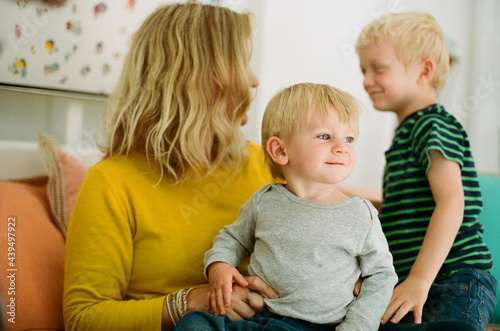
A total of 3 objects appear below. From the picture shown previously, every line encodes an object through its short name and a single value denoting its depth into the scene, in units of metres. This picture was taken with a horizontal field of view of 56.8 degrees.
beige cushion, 1.37
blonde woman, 1.04
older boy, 1.06
